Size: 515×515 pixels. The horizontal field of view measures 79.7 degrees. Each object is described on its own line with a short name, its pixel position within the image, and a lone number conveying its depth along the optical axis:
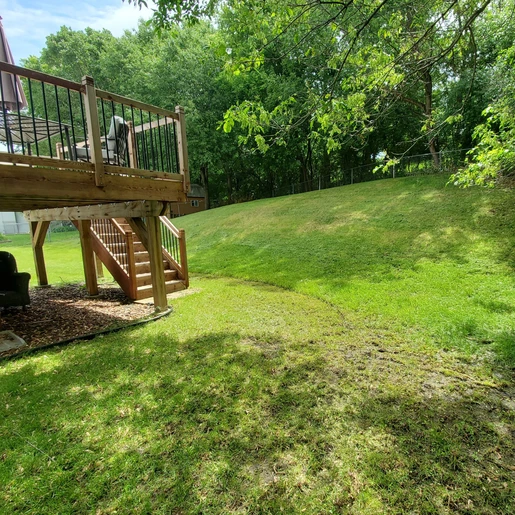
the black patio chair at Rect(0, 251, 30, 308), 5.25
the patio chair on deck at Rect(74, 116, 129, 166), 5.29
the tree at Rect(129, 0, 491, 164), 3.64
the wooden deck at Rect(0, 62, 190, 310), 3.43
